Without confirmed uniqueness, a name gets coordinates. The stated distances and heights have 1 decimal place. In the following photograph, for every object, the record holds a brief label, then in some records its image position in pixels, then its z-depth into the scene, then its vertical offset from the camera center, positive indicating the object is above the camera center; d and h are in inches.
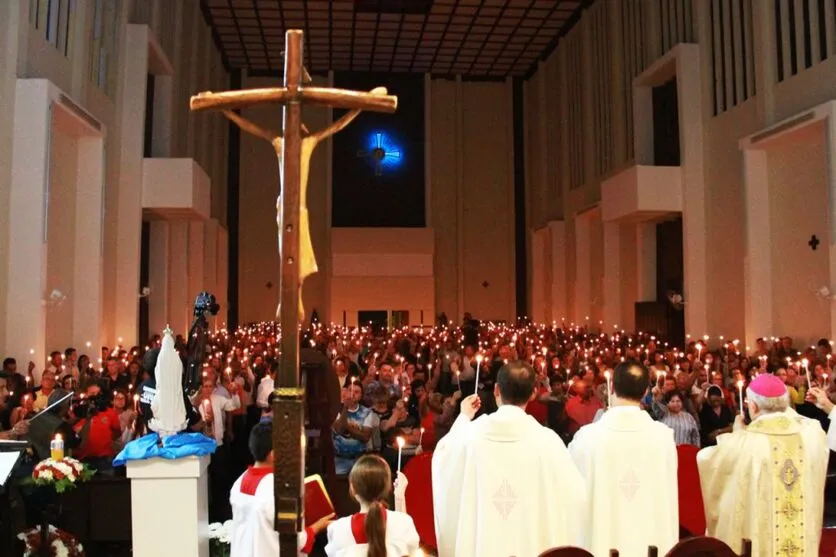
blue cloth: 208.1 -31.1
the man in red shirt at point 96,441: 308.0 -43.6
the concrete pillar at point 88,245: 613.3 +62.7
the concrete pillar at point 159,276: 853.2 +55.2
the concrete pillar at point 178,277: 890.7 +55.2
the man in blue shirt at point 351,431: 314.2 -40.9
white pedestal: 209.5 -46.3
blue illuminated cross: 1288.1 +278.5
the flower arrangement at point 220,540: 230.4 -60.9
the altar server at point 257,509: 172.4 -39.2
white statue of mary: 213.2 -18.1
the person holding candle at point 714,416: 359.9 -42.4
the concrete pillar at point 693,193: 746.2 +121.3
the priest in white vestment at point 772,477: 189.2 -37.1
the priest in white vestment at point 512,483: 170.6 -34.0
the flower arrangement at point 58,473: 233.3 -41.8
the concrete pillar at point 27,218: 493.0 +67.4
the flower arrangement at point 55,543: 228.7 -61.6
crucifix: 115.9 +14.6
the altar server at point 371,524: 147.6 -36.7
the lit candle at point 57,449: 240.5 -35.8
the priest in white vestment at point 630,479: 179.8 -34.8
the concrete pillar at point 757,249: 648.4 +58.6
